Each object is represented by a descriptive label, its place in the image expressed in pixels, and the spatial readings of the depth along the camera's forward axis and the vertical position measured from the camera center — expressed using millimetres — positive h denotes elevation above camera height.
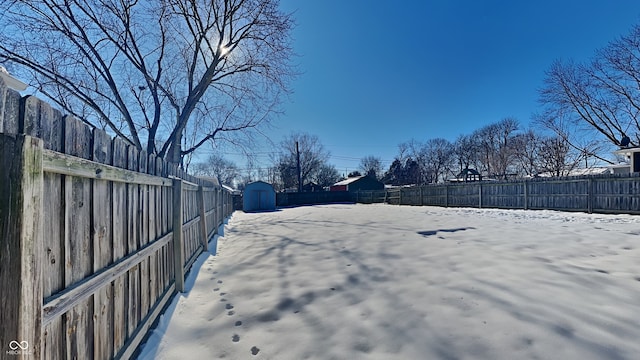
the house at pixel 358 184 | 37031 +223
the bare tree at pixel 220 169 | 50903 +3337
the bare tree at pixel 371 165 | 48641 +3499
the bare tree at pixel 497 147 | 30953 +4589
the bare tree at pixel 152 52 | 9367 +4976
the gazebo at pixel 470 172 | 25589 +1130
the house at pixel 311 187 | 36469 -78
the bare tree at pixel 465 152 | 41156 +4792
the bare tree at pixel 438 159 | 44031 +3993
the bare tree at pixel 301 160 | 37344 +3569
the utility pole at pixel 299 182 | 30536 +499
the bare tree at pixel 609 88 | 16656 +6297
